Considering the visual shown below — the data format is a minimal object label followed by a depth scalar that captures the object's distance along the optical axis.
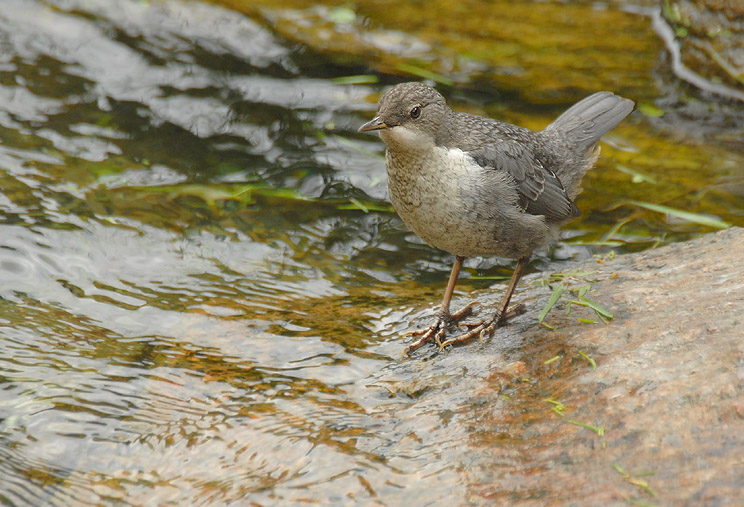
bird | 7.34
